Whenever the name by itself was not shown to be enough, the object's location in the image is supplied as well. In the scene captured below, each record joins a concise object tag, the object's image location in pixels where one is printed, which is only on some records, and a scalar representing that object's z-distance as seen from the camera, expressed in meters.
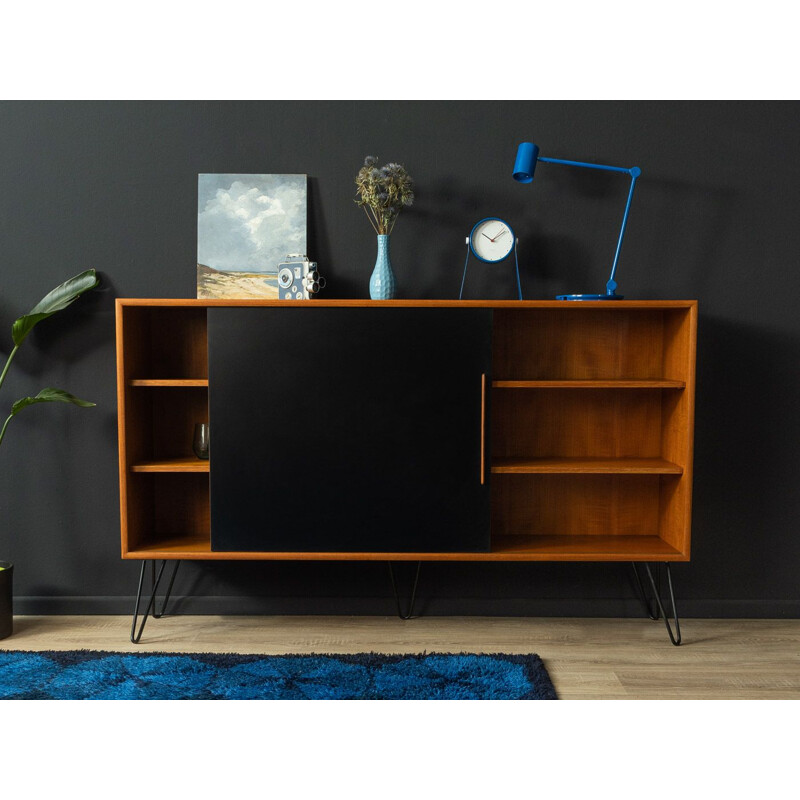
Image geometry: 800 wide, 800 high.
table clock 3.15
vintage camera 3.07
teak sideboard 2.89
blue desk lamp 3.04
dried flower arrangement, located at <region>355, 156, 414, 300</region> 3.04
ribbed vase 3.05
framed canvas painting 3.23
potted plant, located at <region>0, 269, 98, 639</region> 3.04
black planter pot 3.07
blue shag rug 2.56
